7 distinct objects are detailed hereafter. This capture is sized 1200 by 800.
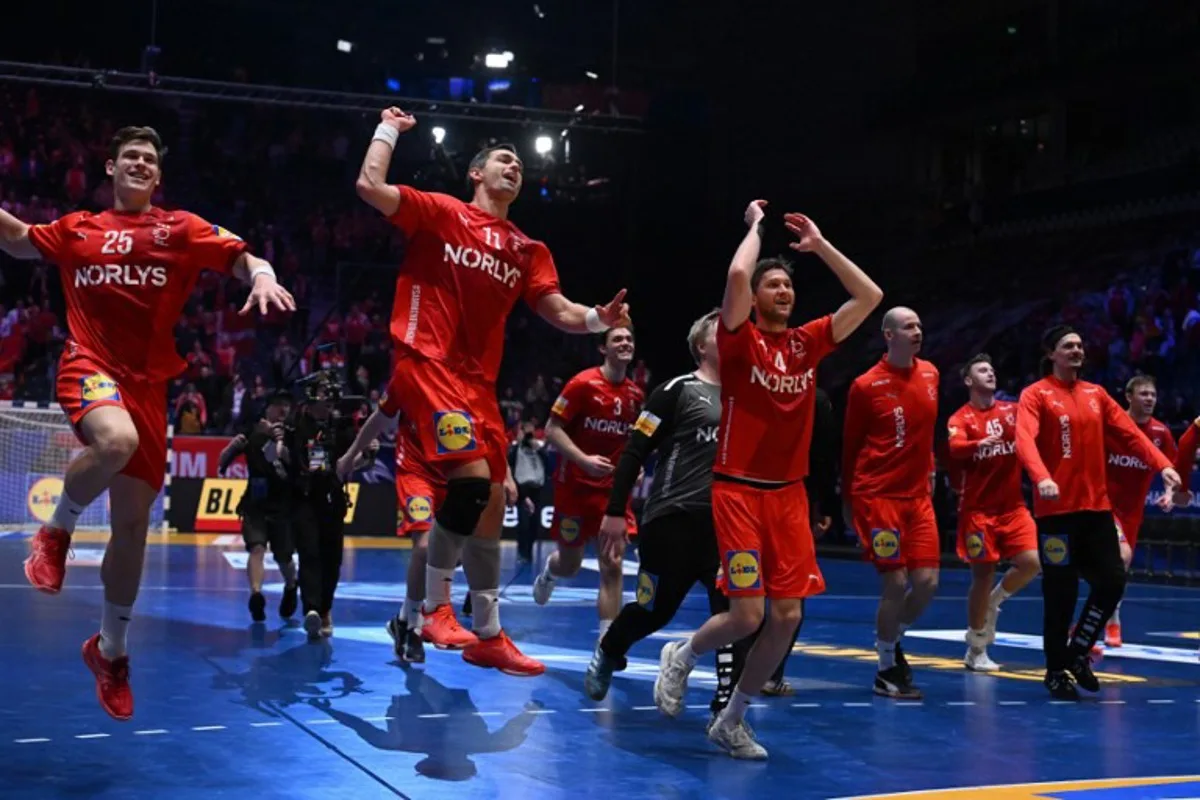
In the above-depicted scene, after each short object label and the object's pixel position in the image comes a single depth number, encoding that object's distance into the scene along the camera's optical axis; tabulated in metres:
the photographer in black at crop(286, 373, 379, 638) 10.91
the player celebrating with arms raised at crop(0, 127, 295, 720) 6.24
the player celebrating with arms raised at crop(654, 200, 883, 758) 6.59
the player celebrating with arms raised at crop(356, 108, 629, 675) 6.93
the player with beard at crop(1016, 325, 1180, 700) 8.90
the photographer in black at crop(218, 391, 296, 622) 11.34
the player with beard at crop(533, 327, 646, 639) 9.98
